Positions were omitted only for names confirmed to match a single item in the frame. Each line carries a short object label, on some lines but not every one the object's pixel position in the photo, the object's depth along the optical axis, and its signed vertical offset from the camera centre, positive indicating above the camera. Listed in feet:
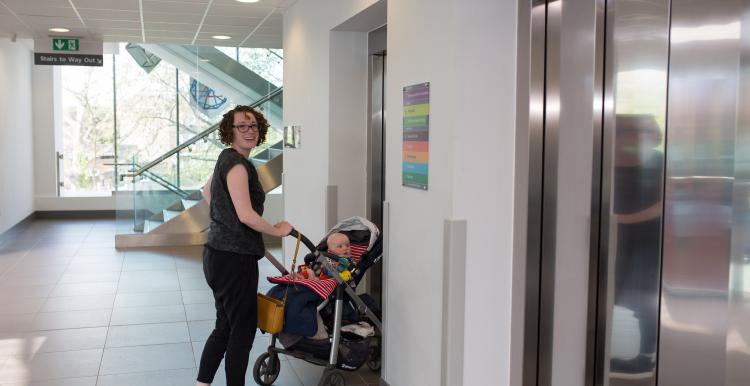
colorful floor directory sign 12.50 +0.35
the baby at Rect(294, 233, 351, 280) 15.12 -1.90
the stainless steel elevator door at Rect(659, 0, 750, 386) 7.94 -0.49
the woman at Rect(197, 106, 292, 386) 13.17 -1.69
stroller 14.25 -3.31
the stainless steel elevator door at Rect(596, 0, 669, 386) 9.05 -0.41
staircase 34.91 -2.47
